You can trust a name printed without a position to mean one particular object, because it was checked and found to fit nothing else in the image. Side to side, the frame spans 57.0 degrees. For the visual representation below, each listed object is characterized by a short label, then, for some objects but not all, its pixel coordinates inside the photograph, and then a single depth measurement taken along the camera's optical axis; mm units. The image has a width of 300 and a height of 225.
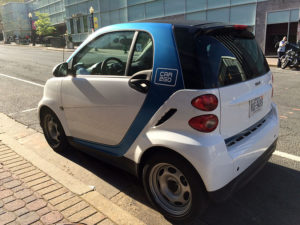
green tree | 46631
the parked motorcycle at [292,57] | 13359
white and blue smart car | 2314
